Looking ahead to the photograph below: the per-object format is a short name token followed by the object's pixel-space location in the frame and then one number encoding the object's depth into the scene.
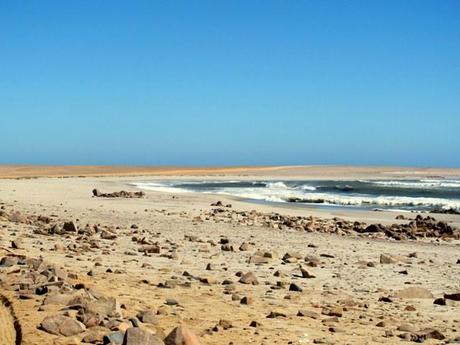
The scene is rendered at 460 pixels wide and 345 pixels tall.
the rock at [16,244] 12.70
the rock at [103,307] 7.30
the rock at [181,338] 6.25
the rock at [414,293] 9.68
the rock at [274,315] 8.14
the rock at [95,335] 6.49
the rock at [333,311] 8.32
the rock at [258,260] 12.37
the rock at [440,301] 9.23
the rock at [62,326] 6.71
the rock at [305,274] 11.03
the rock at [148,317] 7.43
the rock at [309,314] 8.21
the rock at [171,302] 8.57
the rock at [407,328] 7.69
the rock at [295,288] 9.92
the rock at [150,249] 13.28
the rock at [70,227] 15.90
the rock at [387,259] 12.83
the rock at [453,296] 9.46
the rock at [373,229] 19.95
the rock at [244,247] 14.09
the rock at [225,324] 7.49
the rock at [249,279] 10.31
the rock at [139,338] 6.06
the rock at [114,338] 6.28
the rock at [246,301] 8.83
